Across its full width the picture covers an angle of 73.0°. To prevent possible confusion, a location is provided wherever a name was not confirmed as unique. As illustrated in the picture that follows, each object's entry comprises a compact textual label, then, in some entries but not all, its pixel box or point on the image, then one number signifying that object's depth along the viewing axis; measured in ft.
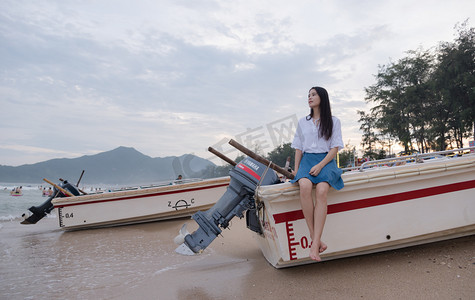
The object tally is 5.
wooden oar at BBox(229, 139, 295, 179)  11.07
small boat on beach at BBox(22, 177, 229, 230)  29.30
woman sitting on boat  10.05
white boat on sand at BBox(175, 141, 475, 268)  11.07
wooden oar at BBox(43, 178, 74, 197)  30.94
